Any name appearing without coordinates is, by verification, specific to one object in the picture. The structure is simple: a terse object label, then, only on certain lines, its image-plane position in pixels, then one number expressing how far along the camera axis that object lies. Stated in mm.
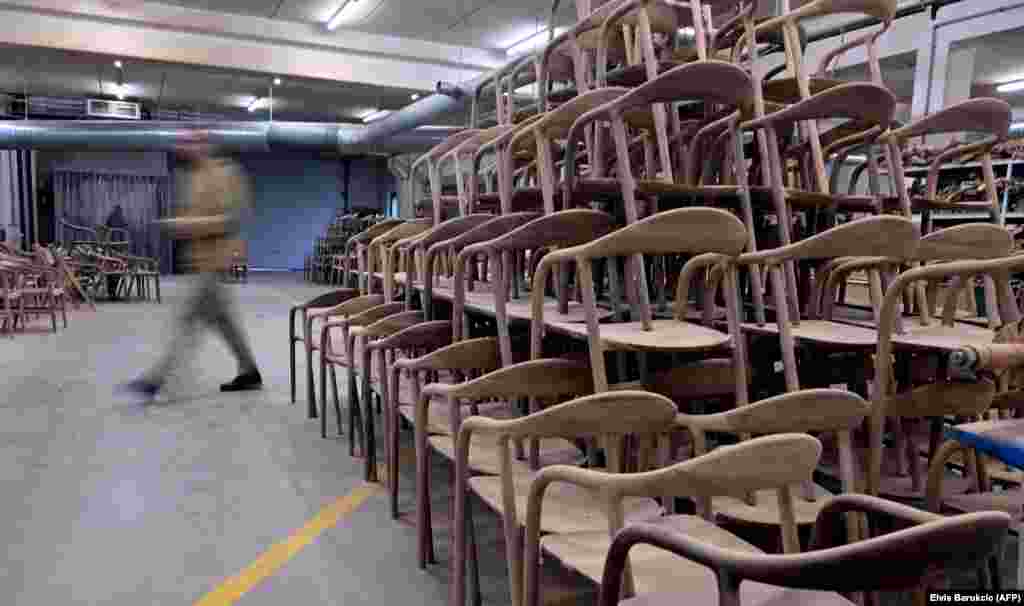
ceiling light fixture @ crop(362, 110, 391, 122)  14884
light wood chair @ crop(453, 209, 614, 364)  2074
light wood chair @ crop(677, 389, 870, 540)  1332
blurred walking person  4586
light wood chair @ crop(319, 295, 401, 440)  3422
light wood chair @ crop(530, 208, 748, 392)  1727
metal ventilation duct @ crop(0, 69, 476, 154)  10516
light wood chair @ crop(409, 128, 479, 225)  3379
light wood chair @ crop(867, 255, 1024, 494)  1486
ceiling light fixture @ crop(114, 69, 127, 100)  11811
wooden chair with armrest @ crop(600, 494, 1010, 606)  716
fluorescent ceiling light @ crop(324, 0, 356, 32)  9094
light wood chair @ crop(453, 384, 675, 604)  1381
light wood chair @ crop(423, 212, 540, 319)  2400
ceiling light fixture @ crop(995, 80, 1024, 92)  10336
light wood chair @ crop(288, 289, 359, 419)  4211
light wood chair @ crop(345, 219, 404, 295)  4277
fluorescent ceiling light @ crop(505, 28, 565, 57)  9861
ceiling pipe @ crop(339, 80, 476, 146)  8234
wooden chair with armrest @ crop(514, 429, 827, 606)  1081
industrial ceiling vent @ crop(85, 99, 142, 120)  11902
